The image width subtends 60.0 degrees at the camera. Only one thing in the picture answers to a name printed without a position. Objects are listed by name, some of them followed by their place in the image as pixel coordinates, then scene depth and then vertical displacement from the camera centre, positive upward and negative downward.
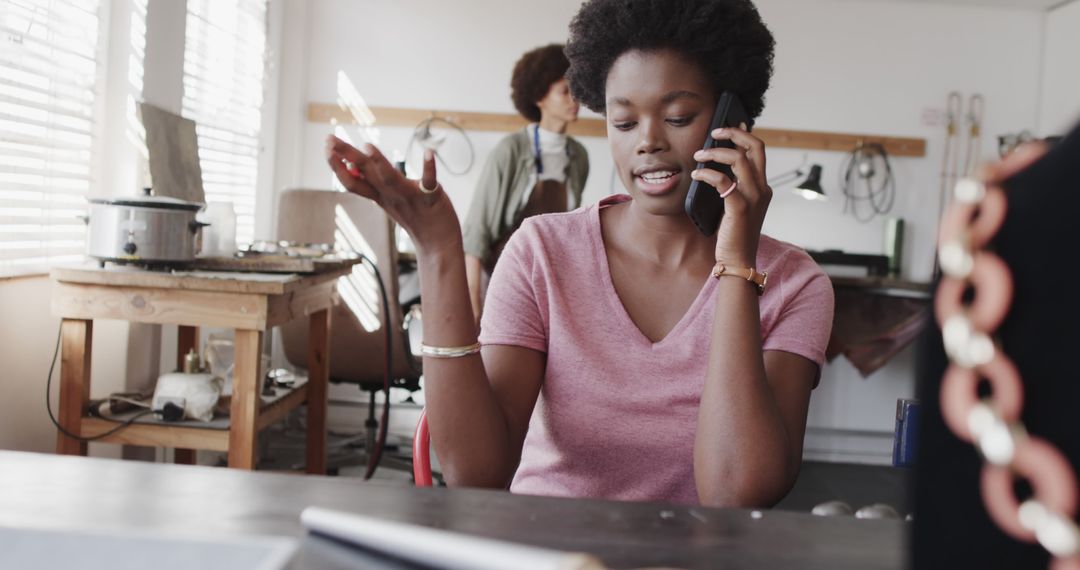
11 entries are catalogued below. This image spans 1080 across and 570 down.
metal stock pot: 2.24 +0.00
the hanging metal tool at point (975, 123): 5.36 +0.95
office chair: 3.55 -0.21
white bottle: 2.71 +0.02
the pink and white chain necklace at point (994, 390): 0.25 -0.03
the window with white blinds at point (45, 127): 2.25 +0.25
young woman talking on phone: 1.15 -0.06
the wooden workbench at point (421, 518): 0.64 -0.20
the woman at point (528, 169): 3.62 +0.36
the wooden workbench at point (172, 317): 2.29 -0.21
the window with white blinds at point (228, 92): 3.65 +0.61
